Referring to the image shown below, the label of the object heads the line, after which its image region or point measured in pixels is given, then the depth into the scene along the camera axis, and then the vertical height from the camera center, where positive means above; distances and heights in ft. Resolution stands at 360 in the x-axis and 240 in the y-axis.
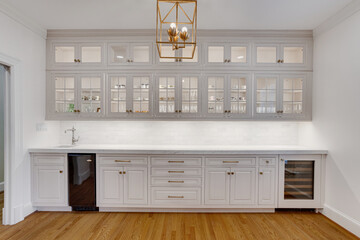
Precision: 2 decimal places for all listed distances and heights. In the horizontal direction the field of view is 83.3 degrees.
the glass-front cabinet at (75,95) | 10.99 +1.09
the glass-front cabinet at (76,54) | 10.98 +3.33
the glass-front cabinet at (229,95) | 10.90 +1.16
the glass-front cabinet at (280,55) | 10.92 +3.38
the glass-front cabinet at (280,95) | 10.92 +1.18
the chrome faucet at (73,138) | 11.56 -1.34
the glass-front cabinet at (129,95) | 10.94 +1.12
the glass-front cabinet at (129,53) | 10.94 +3.39
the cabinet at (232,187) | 9.98 -3.47
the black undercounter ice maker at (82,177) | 10.03 -3.06
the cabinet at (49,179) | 10.04 -3.17
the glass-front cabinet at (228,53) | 10.92 +3.42
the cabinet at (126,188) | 10.01 -3.57
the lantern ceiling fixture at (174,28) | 6.49 +4.33
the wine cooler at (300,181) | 10.04 -3.19
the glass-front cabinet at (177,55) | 10.85 +3.29
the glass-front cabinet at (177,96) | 10.92 +1.09
